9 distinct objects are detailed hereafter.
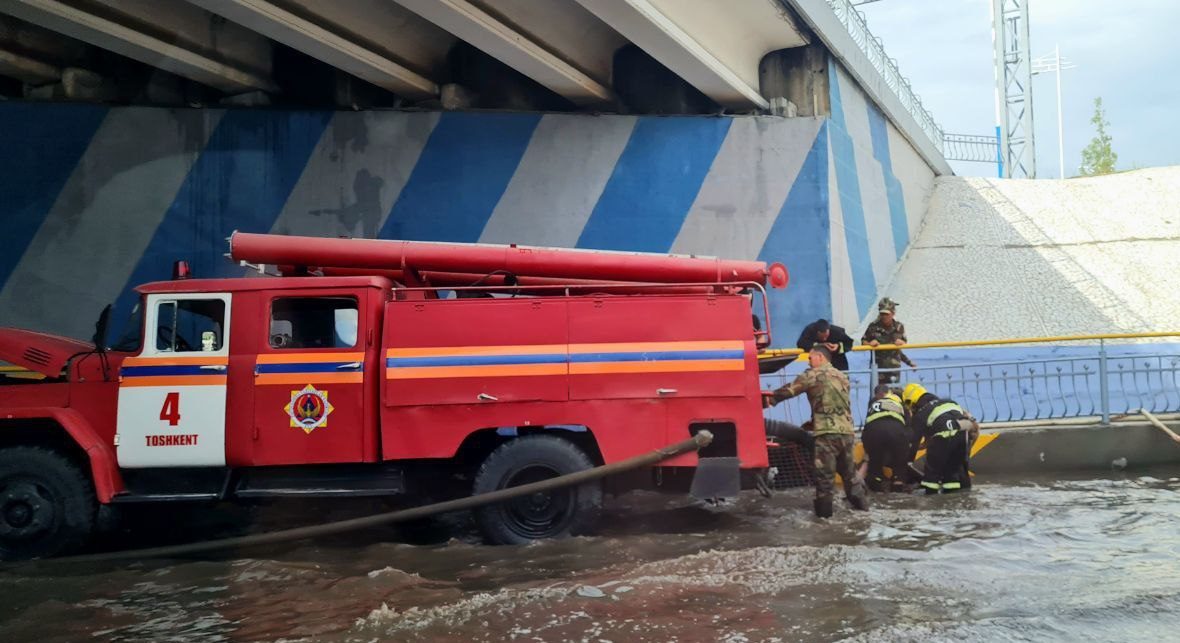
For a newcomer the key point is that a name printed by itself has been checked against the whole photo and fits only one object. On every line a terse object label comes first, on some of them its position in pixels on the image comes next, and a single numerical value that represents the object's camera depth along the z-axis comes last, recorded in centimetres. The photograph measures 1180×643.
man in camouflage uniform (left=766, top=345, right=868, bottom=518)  816
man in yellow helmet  888
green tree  3553
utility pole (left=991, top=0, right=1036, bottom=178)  2812
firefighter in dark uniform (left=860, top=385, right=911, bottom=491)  917
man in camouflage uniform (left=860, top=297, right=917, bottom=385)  1064
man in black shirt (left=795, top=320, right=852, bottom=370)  947
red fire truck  698
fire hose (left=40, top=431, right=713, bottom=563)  688
